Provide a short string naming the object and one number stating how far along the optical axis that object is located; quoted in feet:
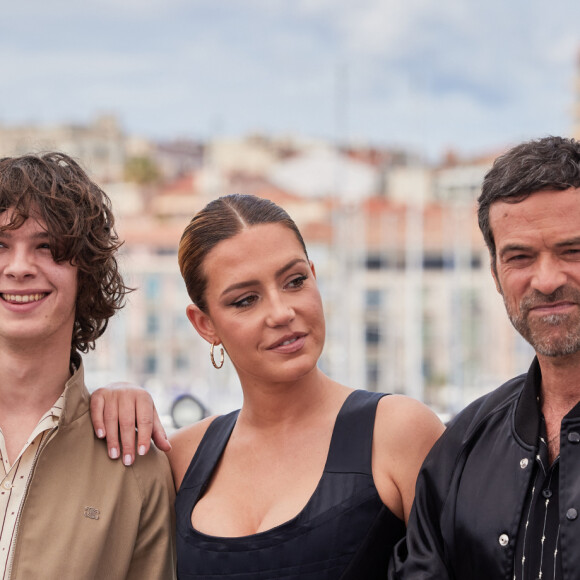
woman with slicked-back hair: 8.48
